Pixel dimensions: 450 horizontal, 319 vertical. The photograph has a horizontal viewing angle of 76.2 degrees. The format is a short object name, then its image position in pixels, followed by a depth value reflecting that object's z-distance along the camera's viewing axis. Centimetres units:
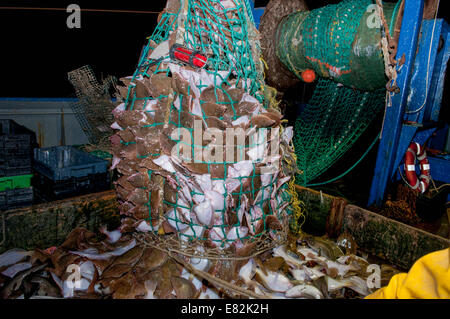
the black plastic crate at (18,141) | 345
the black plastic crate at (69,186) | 302
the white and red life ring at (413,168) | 324
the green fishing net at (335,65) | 274
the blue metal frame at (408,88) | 282
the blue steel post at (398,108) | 277
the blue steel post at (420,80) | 319
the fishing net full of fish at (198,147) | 160
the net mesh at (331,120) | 353
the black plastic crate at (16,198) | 327
